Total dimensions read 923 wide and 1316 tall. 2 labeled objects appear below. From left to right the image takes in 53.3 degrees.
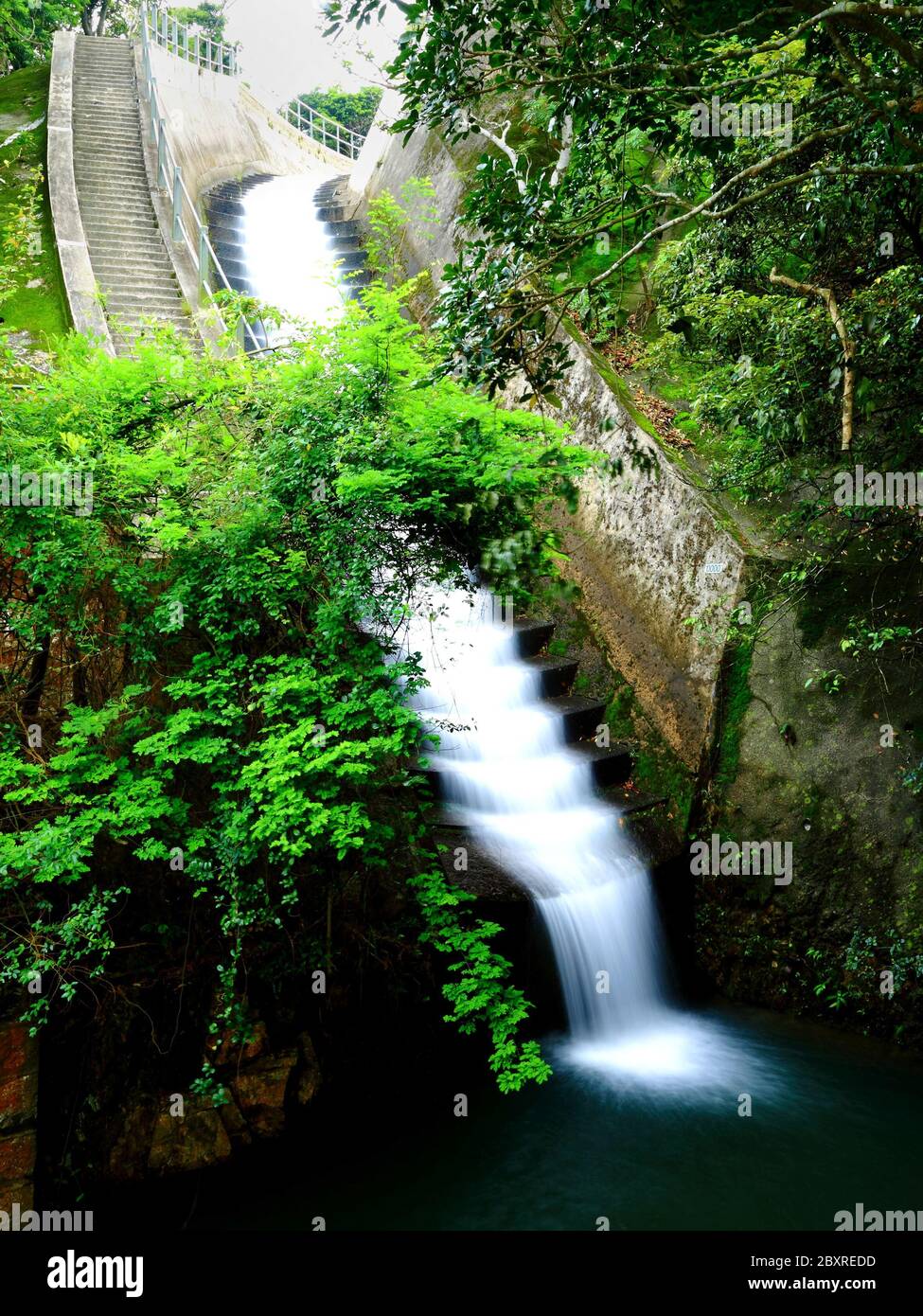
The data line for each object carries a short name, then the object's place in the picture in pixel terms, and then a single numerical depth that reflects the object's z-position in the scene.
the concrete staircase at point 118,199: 14.23
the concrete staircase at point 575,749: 7.54
